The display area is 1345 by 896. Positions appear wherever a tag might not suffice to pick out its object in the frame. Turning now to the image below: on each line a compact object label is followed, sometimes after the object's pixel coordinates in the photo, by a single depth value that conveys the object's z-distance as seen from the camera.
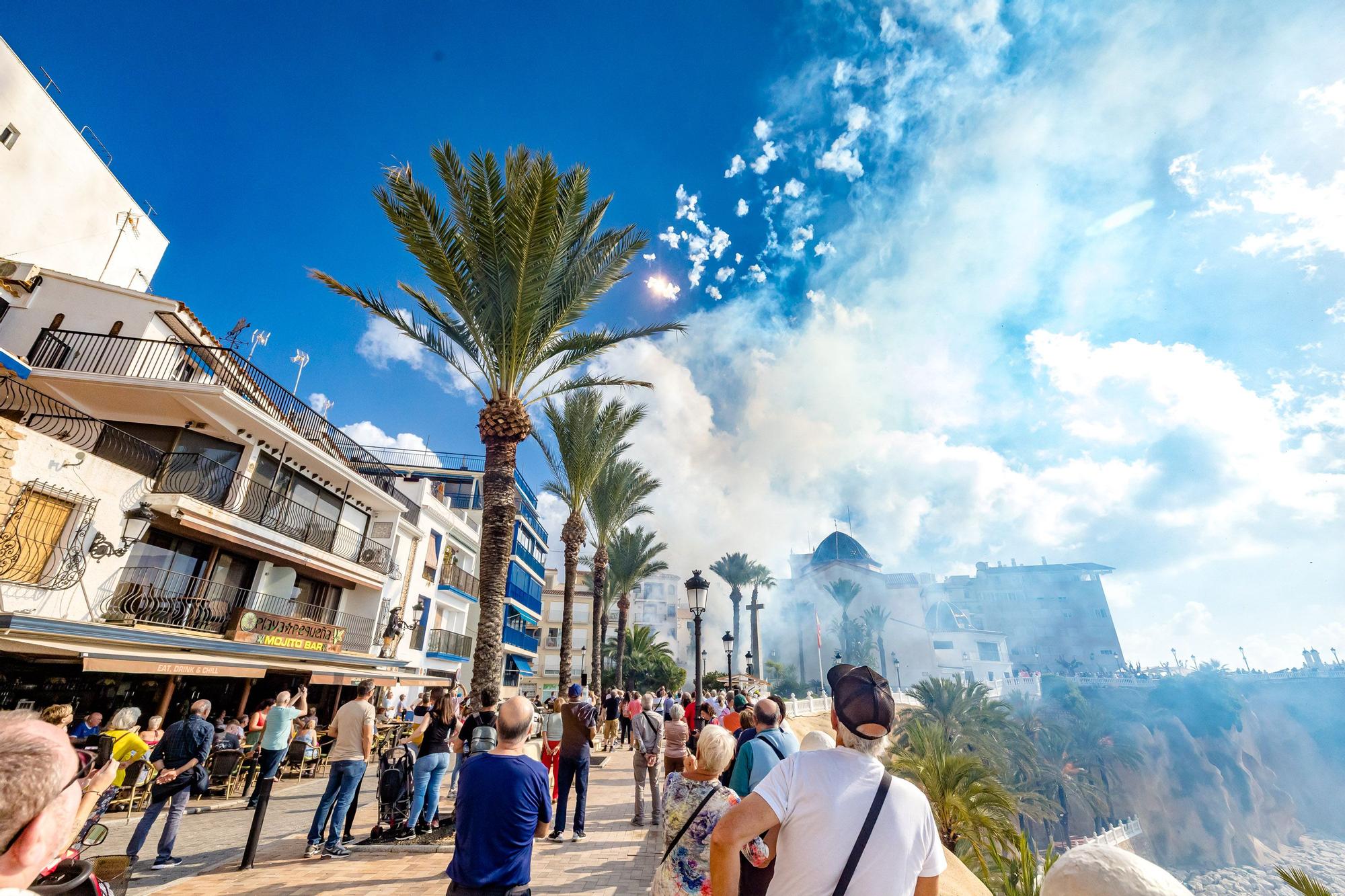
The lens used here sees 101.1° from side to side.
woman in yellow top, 5.36
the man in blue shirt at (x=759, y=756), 3.82
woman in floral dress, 3.01
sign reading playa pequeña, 13.45
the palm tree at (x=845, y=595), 62.41
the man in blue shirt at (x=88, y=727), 9.43
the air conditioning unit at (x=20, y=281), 13.52
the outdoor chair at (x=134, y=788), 6.41
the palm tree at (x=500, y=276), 9.77
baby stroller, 6.68
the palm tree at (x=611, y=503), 25.05
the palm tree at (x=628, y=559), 32.88
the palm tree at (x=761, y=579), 53.97
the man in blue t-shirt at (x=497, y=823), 2.89
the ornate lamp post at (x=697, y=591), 13.45
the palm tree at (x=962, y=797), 12.14
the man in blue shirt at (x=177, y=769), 5.75
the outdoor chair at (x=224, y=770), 7.28
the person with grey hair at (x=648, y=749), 7.99
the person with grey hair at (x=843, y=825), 1.94
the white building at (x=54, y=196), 15.27
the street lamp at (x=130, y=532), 10.91
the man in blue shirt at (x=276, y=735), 6.18
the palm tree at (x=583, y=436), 20.55
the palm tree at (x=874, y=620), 61.66
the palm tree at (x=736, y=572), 53.72
